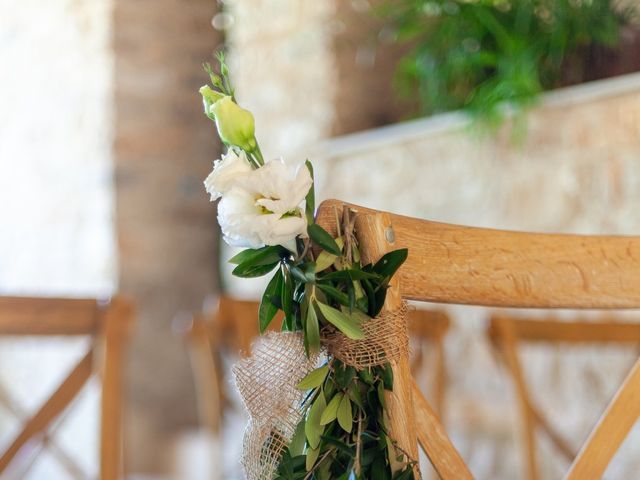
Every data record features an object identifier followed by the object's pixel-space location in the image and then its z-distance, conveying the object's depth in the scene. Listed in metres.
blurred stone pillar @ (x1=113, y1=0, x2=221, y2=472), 4.64
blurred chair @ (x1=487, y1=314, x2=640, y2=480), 2.09
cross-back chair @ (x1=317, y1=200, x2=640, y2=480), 1.03
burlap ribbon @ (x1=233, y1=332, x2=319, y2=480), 1.02
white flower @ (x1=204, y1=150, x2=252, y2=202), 1.00
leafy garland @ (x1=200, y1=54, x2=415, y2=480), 0.99
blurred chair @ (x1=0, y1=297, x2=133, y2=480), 1.55
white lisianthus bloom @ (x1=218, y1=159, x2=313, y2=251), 0.98
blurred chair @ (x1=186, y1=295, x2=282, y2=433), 2.44
